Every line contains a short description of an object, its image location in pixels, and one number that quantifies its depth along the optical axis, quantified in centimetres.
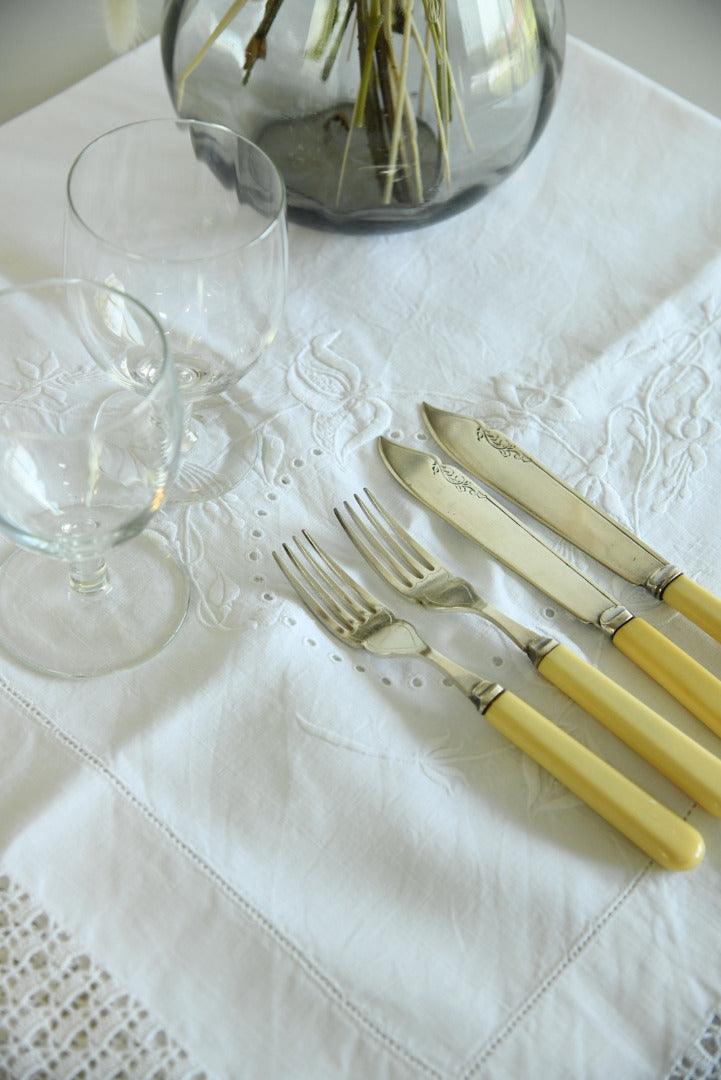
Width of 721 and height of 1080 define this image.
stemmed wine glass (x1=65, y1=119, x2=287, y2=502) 60
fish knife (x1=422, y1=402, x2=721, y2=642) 60
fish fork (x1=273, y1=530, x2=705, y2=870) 51
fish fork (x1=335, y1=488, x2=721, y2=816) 52
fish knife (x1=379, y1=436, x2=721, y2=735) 56
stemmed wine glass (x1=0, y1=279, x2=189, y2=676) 51
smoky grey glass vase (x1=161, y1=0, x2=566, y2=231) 68
